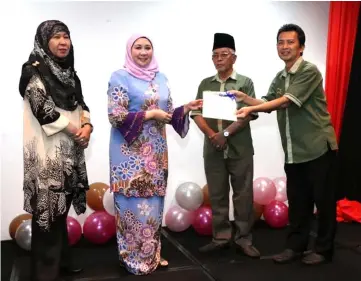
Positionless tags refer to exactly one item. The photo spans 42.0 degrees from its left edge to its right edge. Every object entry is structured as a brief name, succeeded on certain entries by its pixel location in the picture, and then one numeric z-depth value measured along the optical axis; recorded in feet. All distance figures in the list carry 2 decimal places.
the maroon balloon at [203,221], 12.46
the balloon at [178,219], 12.77
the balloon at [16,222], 11.74
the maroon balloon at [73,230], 11.34
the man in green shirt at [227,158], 10.59
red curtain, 14.37
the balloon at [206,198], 13.12
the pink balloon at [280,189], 13.84
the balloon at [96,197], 12.13
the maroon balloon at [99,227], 11.60
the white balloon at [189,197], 12.61
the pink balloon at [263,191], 13.12
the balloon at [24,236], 11.00
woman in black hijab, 8.60
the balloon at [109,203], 11.68
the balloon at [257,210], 13.26
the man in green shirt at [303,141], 9.77
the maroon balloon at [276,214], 13.23
